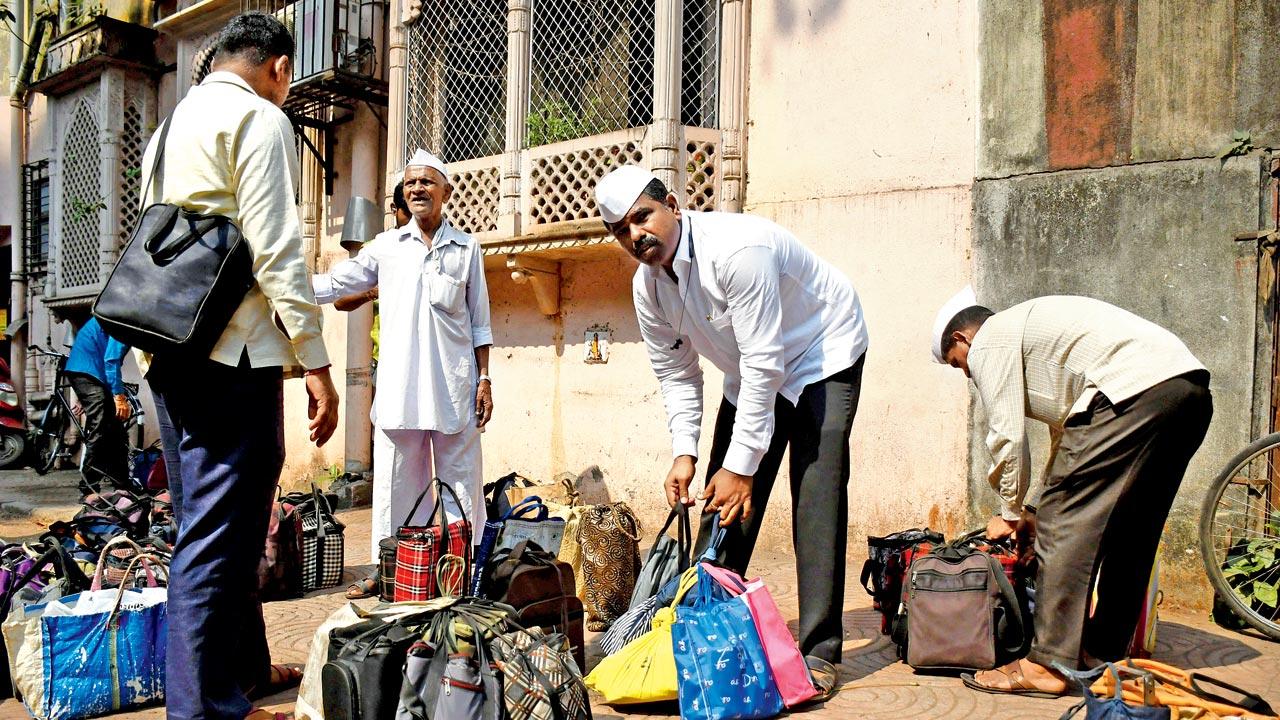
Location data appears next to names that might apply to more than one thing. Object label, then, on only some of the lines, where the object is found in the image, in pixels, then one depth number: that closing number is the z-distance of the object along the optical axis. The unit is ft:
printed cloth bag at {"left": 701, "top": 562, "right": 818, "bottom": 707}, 10.11
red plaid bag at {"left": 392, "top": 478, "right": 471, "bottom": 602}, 11.47
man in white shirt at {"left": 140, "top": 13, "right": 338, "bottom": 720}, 8.45
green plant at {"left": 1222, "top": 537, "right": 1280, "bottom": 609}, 13.92
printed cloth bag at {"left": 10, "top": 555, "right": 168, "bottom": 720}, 9.95
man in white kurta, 14.94
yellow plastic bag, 9.94
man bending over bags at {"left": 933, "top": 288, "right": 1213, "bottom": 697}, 10.53
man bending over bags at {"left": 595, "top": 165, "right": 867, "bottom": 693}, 10.36
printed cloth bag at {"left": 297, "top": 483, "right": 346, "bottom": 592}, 16.15
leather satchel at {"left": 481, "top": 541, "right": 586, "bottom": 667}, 10.23
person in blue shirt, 25.61
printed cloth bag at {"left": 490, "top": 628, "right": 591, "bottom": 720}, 7.97
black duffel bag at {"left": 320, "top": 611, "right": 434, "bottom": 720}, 8.14
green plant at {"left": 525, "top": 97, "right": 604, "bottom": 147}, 22.56
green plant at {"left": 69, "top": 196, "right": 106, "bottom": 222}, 38.91
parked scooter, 38.11
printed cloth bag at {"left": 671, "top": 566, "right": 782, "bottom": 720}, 9.63
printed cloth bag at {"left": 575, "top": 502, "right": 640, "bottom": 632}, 13.76
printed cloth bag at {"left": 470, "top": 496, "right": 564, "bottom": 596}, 15.78
